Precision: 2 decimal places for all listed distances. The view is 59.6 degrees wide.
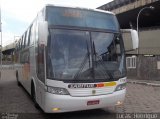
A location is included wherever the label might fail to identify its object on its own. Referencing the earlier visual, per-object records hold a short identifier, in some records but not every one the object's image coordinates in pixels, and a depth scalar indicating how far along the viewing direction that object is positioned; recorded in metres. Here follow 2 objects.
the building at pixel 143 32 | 11.51
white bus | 3.55
